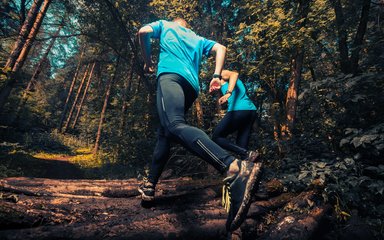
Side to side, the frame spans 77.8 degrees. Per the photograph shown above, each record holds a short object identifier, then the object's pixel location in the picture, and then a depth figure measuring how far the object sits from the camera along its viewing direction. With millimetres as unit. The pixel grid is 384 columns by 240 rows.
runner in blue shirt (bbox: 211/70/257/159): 3918
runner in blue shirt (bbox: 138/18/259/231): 1888
